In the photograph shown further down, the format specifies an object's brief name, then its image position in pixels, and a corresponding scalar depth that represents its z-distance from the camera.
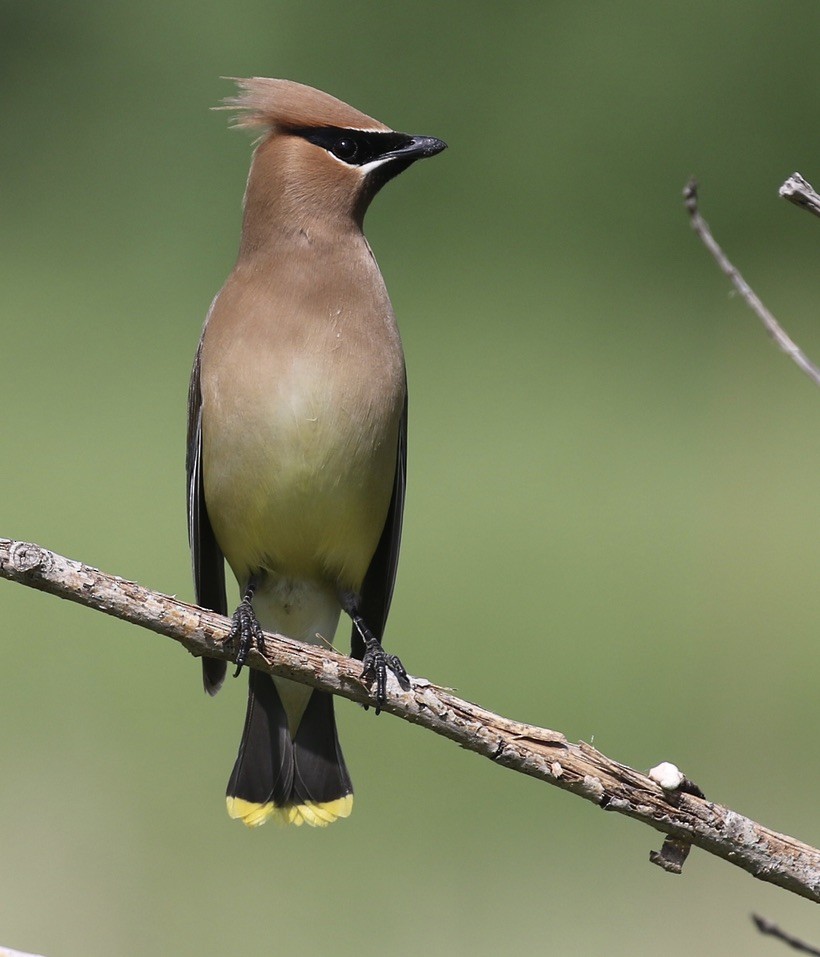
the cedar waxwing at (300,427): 7.95
